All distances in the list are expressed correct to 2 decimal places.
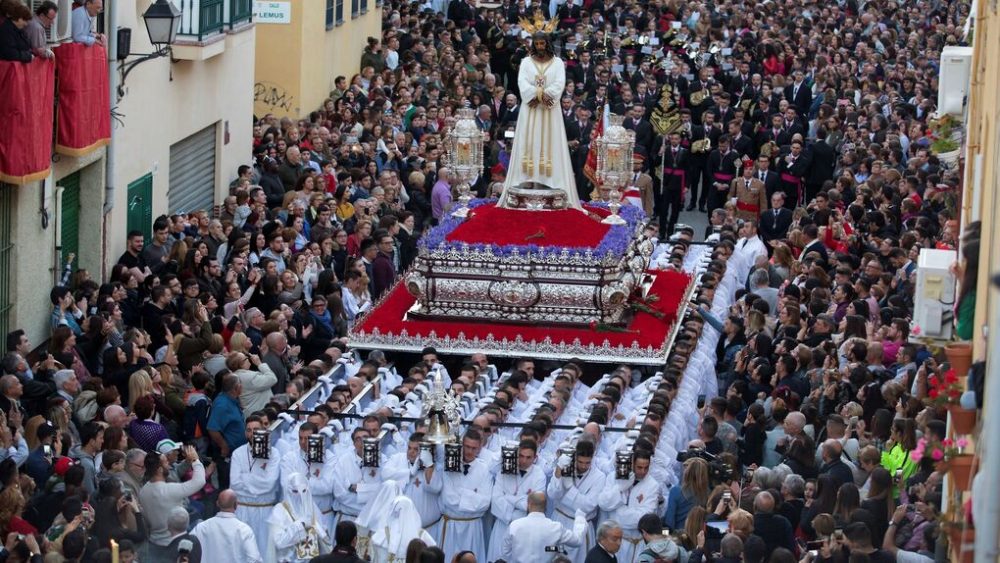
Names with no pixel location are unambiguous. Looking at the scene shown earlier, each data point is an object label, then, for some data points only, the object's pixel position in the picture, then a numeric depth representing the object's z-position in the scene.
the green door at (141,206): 25.42
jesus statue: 25.84
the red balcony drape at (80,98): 22.62
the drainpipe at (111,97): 24.14
